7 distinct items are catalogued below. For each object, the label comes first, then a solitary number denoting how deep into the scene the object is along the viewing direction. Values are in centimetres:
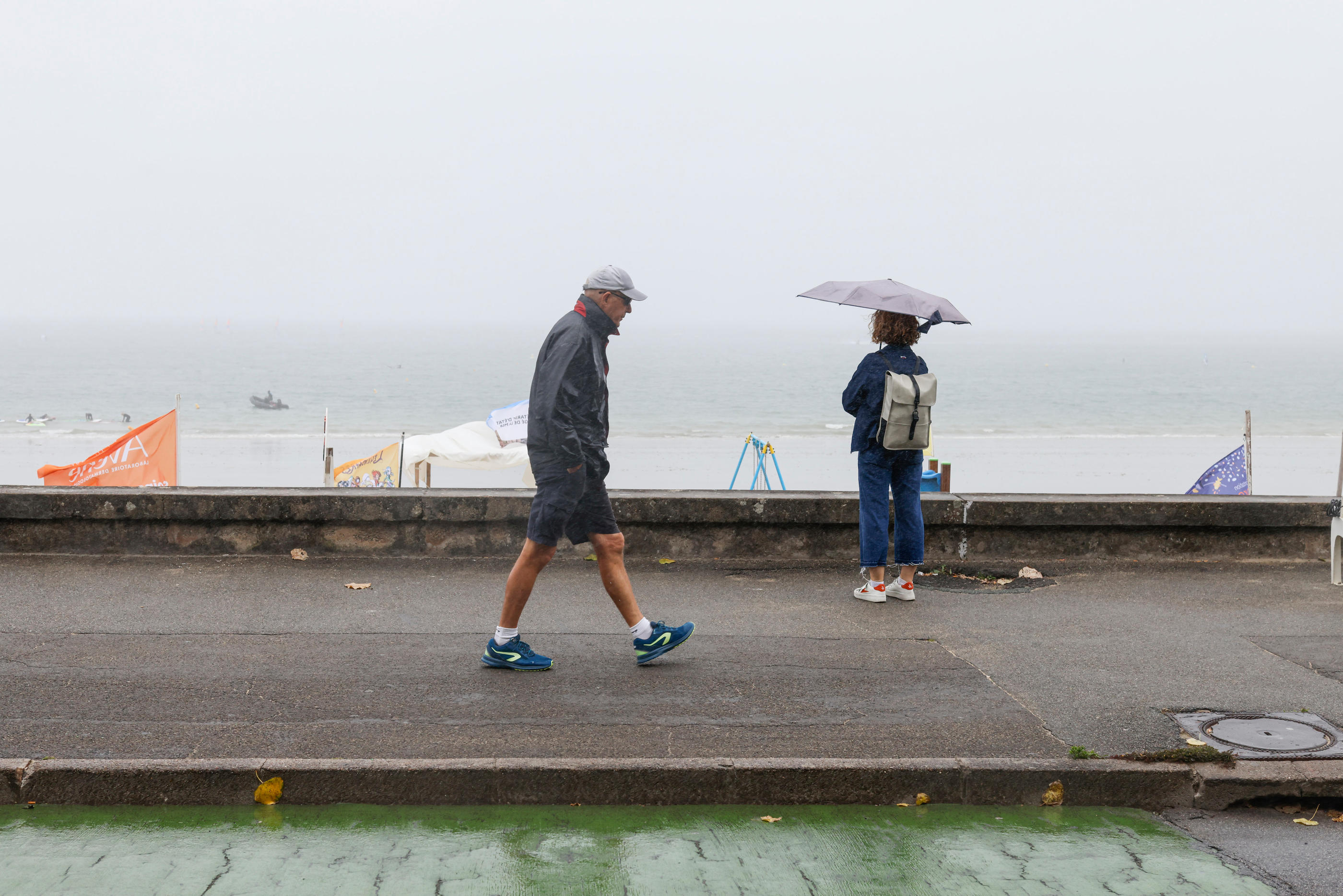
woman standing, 692
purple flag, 1538
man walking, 529
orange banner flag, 1512
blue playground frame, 2044
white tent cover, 1950
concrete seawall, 774
